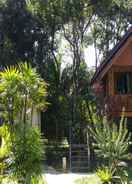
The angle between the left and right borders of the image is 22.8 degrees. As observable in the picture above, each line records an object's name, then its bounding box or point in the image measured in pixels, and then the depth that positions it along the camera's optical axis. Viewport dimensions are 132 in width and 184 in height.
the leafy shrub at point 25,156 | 8.53
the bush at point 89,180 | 11.54
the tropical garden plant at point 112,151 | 11.13
